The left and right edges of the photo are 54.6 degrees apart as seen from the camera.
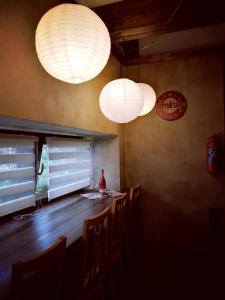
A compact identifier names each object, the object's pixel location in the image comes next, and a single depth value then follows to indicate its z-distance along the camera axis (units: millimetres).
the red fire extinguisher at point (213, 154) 3064
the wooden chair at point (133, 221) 2597
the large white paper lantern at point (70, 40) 1242
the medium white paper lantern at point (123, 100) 2094
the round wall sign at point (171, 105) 3334
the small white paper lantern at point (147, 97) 2832
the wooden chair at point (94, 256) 1466
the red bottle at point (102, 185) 3164
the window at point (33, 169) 1949
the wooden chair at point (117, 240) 1969
